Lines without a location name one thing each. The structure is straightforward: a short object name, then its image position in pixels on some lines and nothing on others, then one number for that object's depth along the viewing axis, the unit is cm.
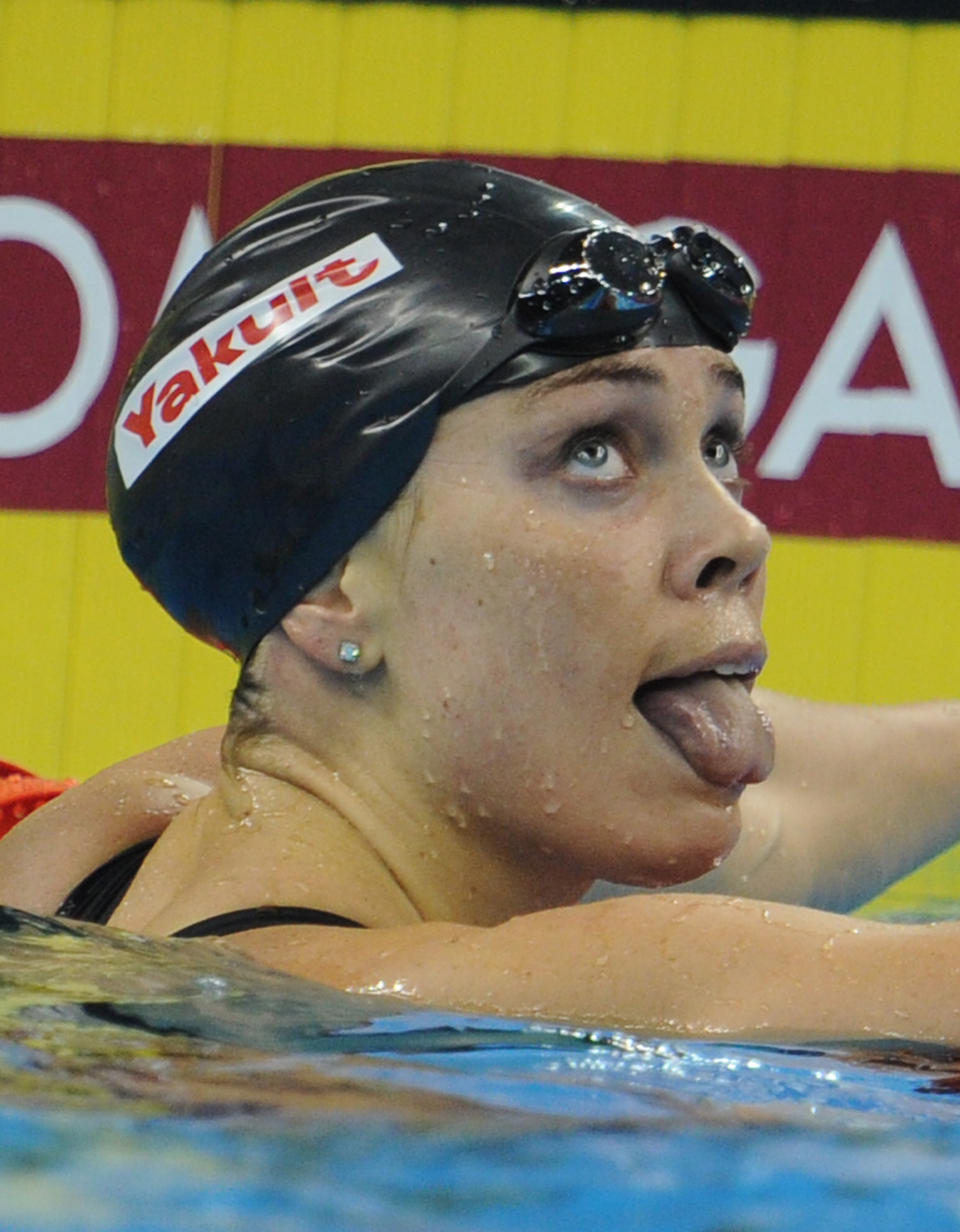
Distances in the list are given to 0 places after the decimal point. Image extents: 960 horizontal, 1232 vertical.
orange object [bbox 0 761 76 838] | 561
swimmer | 531
